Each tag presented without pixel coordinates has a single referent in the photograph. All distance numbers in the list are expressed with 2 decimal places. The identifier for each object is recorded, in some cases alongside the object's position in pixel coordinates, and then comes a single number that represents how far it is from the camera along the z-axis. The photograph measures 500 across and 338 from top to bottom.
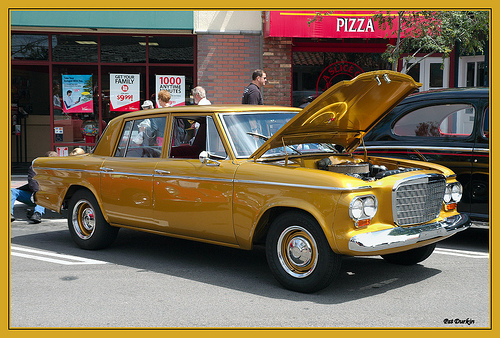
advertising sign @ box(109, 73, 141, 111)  13.85
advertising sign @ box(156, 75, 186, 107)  13.94
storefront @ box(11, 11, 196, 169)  13.65
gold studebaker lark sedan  5.04
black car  6.93
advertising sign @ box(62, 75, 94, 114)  13.80
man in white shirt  10.16
